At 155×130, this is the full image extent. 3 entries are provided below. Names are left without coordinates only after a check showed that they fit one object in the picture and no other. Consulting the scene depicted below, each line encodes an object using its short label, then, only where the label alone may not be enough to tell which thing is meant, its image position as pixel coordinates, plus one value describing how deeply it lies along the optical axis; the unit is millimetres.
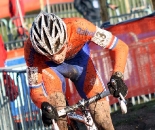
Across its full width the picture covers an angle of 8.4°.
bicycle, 10047
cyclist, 10467
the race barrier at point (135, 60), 19173
